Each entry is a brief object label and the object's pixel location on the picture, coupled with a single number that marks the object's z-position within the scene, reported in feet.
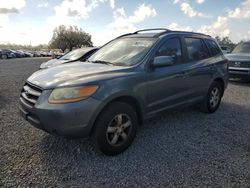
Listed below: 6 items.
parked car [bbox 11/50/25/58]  99.45
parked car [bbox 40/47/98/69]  22.90
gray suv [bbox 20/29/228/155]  7.62
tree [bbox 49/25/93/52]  139.01
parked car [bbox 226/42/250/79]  23.77
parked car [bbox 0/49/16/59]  85.22
